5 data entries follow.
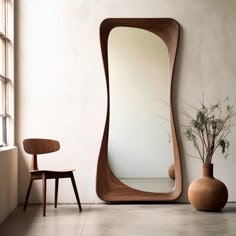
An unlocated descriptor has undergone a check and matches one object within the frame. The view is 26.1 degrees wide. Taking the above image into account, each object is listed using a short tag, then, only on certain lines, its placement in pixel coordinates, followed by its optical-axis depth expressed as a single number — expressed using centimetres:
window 562
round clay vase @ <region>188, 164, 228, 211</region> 521
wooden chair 505
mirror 577
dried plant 566
